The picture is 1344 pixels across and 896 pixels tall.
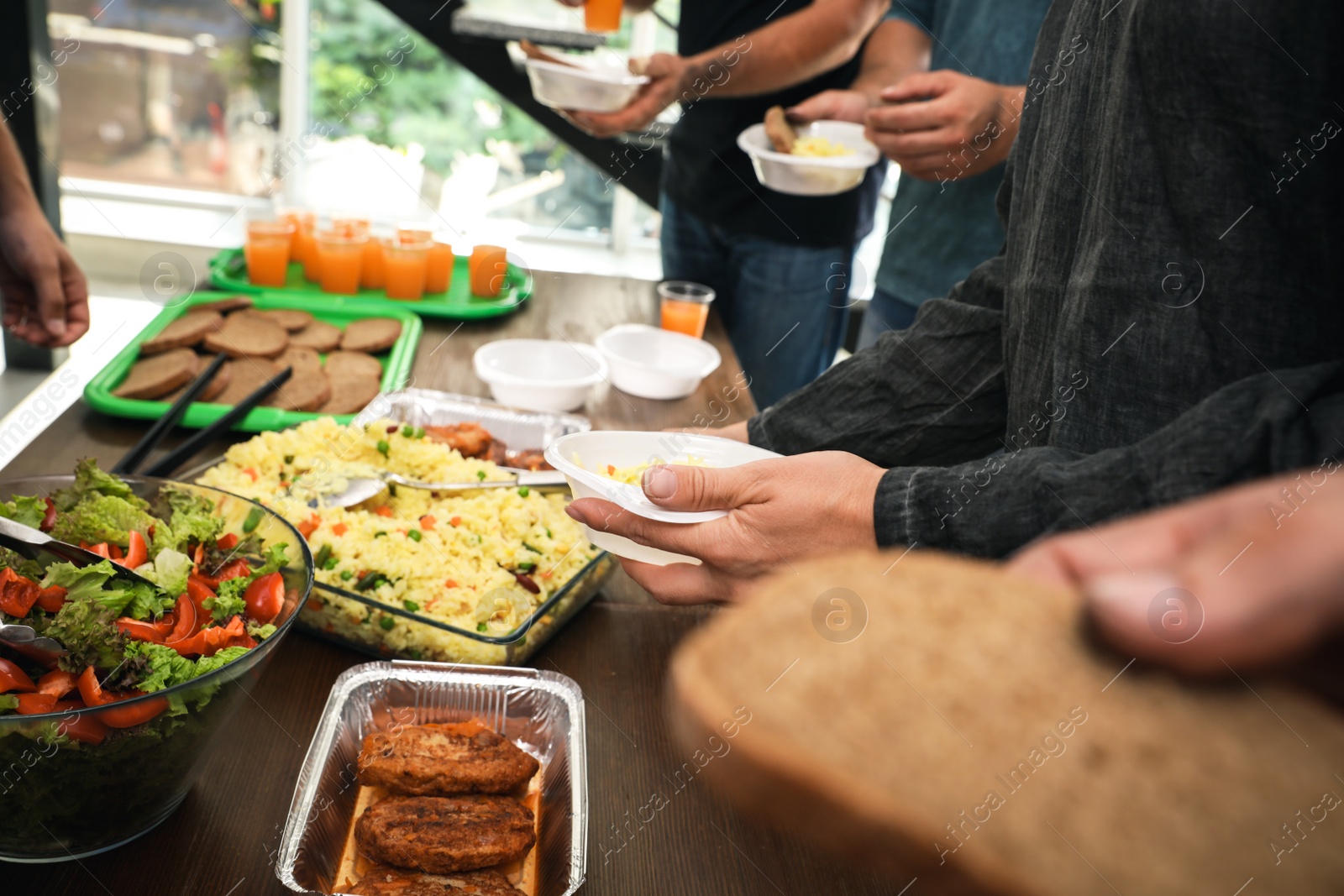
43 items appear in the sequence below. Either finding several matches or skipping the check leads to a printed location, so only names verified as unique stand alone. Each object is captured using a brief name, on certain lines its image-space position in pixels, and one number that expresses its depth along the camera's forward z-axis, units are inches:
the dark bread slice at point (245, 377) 79.2
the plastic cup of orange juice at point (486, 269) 109.1
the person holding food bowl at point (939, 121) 79.9
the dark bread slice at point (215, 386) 77.2
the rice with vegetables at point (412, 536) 48.9
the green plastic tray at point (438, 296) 106.3
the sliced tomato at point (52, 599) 36.6
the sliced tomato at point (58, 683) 33.6
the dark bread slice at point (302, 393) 77.4
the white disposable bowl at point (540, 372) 83.3
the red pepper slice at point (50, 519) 43.1
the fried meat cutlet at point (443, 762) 39.4
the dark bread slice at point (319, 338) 93.0
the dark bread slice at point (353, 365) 87.0
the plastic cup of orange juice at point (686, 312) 104.7
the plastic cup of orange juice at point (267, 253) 107.5
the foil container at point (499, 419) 76.8
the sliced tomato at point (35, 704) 32.7
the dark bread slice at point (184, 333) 84.0
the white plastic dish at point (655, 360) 89.4
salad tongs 38.0
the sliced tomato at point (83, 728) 31.2
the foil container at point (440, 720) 35.6
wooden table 36.5
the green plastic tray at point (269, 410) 73.6
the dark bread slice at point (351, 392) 80.1
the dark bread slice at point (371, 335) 93.2
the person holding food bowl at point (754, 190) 106.1
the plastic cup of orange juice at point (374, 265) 112.2
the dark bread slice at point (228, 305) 95.2
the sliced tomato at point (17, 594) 36.0
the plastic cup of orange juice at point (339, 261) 108.1
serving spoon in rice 58.5
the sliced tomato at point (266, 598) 41.4
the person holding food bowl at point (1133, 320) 30.7
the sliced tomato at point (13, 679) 33.4
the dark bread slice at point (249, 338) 87.4
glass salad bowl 31.5
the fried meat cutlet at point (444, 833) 35.9
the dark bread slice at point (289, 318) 96.0
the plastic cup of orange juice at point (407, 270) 107.2
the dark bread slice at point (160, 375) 75.0
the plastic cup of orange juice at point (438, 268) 110.5
